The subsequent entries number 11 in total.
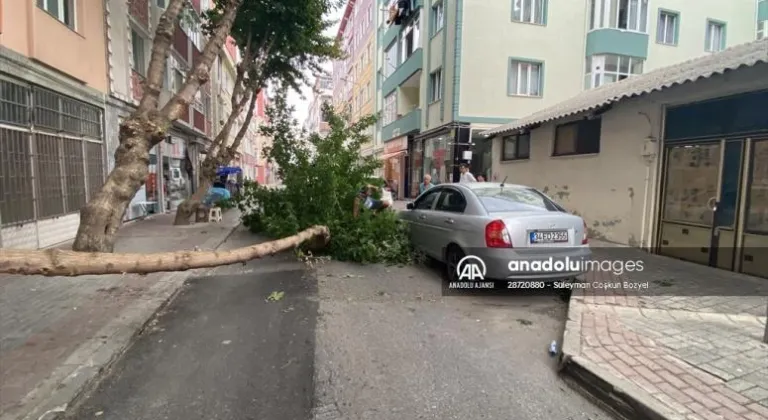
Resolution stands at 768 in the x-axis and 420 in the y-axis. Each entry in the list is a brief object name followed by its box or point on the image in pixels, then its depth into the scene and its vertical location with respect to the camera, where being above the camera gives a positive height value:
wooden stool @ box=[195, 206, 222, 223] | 13.20 -1.20
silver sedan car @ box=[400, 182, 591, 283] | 5.14 -0.66
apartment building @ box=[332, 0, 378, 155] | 35.18 +11.91
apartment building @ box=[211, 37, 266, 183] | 26.28 +5.61
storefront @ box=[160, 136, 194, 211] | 16.45 +0.20
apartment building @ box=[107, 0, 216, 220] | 11.37 +2.78
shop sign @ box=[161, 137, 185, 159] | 16.23 +1.15
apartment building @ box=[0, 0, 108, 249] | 7.20 +1.18
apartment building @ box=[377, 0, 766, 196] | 16.91 +5.69
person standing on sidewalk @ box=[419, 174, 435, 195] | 13.32 +0.00
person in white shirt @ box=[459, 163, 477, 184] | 12.43 +0.20
